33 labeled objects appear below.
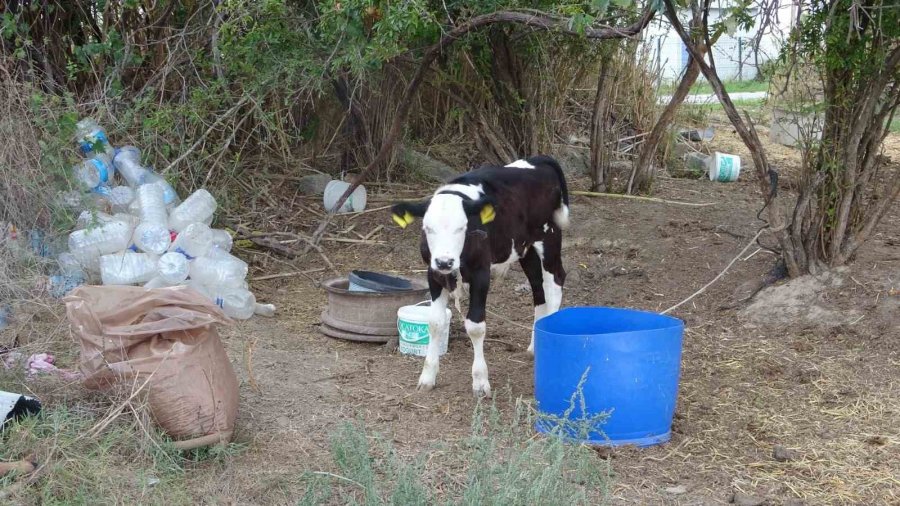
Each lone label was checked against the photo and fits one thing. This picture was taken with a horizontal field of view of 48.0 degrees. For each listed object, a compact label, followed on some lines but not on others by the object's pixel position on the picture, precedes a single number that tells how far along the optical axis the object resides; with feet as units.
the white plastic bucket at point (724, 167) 36.50
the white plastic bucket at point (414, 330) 20.81
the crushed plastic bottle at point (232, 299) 23.44
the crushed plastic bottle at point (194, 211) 25.29
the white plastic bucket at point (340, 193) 31.86
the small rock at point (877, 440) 16.33
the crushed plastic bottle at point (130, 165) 26.00
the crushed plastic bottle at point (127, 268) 22.82
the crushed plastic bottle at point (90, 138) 25.25
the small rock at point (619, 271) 26.25
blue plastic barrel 15.71
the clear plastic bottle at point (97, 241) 23.15
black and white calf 18.10
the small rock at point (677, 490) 14.80
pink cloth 16.65
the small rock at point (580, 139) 39.66
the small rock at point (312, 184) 33.14
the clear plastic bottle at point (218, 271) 23.84
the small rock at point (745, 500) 14.33
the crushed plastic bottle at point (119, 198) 24.82
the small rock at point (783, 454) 15.76
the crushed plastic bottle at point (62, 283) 21.25
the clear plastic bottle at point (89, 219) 22.62
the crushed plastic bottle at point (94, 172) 24.49
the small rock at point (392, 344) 21.63
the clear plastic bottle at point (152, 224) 23.73
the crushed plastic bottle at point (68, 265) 22.59
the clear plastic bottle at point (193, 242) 24.04
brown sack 14.84
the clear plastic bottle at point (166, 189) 25.58
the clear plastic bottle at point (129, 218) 24.16
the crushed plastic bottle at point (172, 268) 23.08
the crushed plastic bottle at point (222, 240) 25.79
